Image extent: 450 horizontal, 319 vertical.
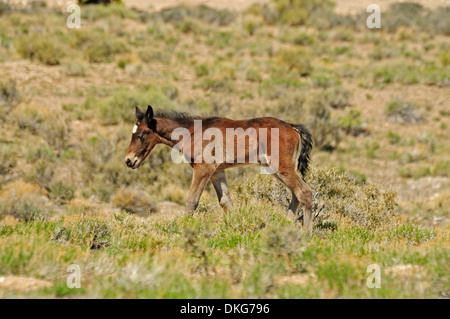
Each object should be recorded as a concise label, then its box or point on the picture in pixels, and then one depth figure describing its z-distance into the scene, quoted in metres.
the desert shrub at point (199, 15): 35.62
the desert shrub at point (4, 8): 30.92
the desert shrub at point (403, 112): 19.59
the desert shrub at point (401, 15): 35.40
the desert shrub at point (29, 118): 17.30
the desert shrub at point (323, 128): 17.83
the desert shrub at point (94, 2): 39.17
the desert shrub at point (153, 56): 25.89
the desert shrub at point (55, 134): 16.36
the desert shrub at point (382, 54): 28.23
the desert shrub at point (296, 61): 25.50
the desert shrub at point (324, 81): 23.22
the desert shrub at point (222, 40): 29.75
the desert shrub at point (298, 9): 38.97
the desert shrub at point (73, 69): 22.45
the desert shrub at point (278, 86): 21.58
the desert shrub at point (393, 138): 17.98
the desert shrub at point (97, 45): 25.08
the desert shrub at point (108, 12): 33.62
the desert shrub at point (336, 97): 20.82
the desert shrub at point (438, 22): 32.78
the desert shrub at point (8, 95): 18.33
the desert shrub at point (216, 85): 22.20
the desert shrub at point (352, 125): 18.69
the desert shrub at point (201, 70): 24.00
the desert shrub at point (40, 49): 23.20
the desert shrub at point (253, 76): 23.83
